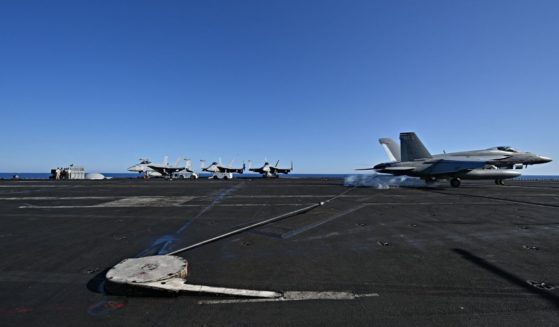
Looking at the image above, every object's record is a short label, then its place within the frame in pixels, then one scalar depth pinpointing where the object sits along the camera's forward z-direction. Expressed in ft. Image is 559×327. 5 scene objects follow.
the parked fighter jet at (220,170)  253.24
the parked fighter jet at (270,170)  269.71
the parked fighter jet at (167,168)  237.04
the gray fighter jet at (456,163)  85.51
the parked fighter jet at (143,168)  237.04
